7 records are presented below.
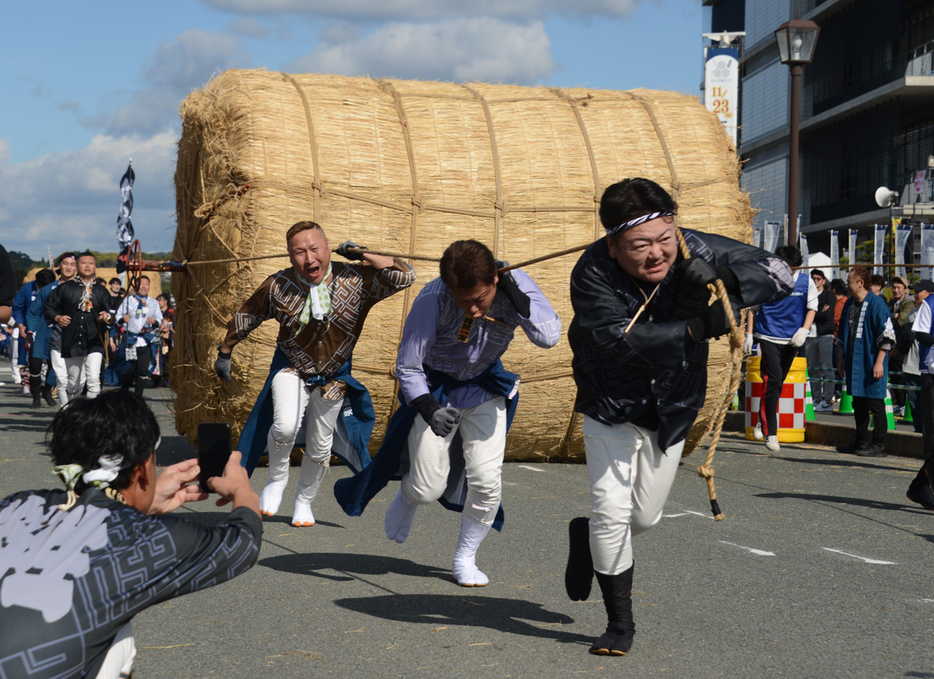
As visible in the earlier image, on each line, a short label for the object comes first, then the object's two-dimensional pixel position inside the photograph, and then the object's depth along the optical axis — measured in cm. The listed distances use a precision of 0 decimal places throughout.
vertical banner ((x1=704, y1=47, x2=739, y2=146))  2445
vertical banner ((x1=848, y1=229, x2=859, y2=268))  2597
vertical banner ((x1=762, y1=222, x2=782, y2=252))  2791
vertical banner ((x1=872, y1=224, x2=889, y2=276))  2482
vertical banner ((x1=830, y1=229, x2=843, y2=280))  2704
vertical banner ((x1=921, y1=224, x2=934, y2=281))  2133
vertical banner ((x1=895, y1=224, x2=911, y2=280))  2271
